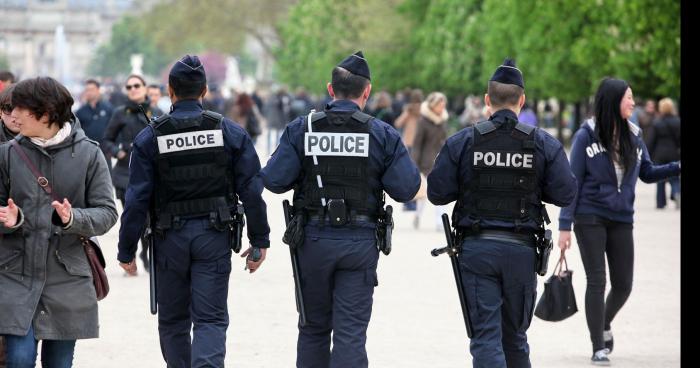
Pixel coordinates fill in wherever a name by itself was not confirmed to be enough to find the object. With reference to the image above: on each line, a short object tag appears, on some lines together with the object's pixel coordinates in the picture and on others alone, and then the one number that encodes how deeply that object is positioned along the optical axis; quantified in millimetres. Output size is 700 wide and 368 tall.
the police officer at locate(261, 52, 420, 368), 15508
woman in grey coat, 13250
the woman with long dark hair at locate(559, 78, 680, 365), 19297
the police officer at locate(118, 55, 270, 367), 15703
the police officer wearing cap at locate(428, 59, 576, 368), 15437
